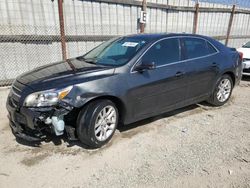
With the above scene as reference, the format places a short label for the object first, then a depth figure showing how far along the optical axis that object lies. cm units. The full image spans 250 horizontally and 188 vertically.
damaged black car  247
